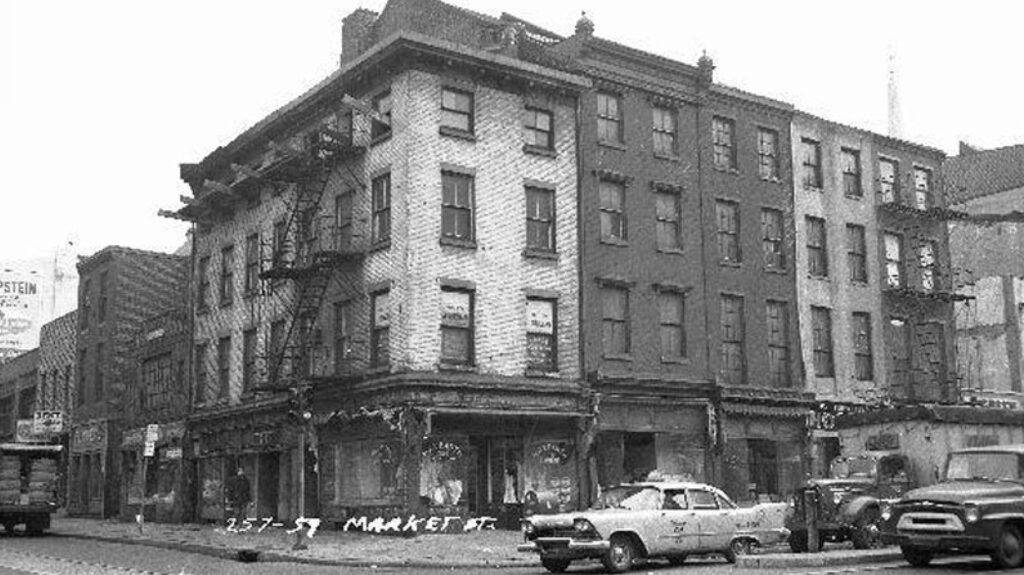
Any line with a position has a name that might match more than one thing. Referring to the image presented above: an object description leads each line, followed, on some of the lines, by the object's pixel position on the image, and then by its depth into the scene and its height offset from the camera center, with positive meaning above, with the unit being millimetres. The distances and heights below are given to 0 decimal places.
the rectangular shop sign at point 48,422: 43062 +1759
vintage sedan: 18422 -1192
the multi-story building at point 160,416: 41406 +1974
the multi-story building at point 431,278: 29312 +5154
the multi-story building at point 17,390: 58344 +4192
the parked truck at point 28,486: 33531 -552
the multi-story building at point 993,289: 48356 +7351
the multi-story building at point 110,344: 46219 +5224
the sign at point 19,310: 61156 +8762
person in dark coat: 30812 -697
